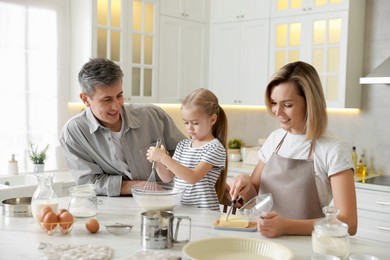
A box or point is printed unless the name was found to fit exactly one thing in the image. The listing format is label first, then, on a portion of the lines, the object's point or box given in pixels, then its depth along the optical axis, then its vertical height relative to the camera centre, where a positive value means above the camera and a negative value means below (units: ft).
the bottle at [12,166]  13.43 -1.94
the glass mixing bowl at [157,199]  6.91 -1.42
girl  8.00 -0.95
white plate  5.35 -1.67
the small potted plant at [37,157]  13.80 -1.75
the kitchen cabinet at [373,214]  12.22 -2.81
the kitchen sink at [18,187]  11.65 -2.30
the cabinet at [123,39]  13.98 +1.70
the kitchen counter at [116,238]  5.49 -1.70
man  8.29 -0.71
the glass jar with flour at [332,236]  5.16 -1.41
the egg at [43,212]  6.09 -1.45
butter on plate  6.37 -1.59
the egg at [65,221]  6.00 -1.52
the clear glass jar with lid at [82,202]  6.91 -1.50
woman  6.25 -0.85
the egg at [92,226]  6.10 -1.60
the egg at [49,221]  5.98 -1.52
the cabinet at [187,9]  15.84 +2.94
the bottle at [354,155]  14.44 -1.56
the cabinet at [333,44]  13.91 +1.64
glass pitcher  6.44 -1.33
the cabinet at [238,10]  15.79 +2.95
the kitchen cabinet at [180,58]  15.93 +1.34
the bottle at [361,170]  14.05 -1.95
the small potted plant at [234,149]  16.73 -1.71
